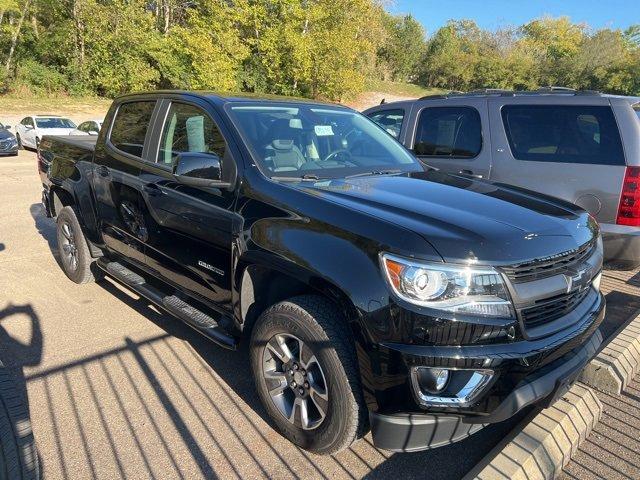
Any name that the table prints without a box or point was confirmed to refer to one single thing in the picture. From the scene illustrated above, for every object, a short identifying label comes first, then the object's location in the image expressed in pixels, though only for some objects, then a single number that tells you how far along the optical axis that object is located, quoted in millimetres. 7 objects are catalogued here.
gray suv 4328
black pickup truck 2152
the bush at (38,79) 31750
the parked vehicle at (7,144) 17172
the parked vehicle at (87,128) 18000
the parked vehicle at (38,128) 18578
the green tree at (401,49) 66812
